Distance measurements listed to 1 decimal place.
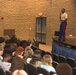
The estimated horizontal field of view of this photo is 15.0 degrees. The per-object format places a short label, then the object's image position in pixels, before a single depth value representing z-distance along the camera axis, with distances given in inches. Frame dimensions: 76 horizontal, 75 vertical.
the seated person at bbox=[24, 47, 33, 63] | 241.3
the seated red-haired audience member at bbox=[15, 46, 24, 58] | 245.9
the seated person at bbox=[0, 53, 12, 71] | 200.2
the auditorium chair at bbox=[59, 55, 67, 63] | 297.9
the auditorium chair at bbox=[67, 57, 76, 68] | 280.2
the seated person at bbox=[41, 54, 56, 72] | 204.5
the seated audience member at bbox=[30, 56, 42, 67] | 209.4
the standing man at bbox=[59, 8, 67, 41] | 456.9
